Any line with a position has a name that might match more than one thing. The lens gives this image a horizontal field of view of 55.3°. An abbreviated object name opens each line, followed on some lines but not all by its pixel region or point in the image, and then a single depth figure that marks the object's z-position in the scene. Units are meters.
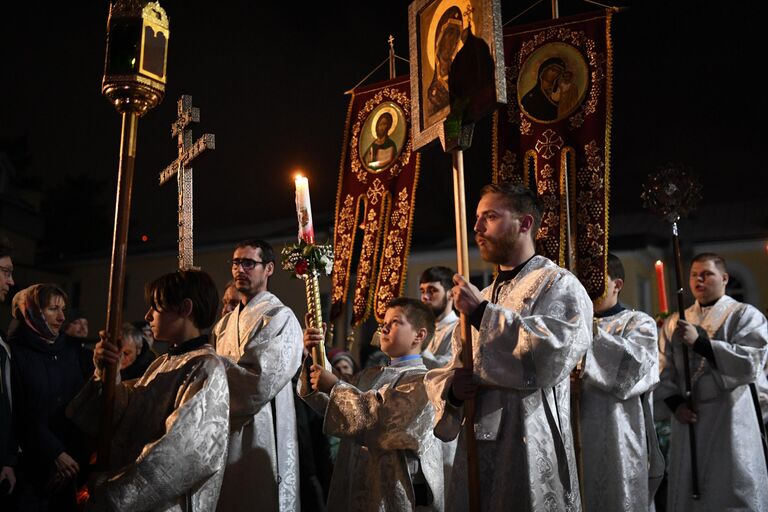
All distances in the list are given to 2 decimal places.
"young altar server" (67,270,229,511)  3.22
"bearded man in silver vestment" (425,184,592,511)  3.64
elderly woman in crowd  6.72
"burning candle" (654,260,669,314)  7.79
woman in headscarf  5.27
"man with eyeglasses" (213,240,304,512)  4.82
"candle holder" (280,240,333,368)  5.02
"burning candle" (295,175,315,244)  4.98
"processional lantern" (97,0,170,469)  4.01
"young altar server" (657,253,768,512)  6.44
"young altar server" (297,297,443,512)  4.79
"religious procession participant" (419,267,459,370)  7.03
